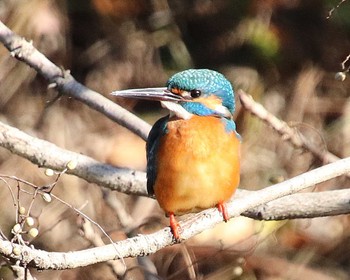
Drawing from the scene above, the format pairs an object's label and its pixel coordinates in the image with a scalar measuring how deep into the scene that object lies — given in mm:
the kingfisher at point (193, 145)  6449
